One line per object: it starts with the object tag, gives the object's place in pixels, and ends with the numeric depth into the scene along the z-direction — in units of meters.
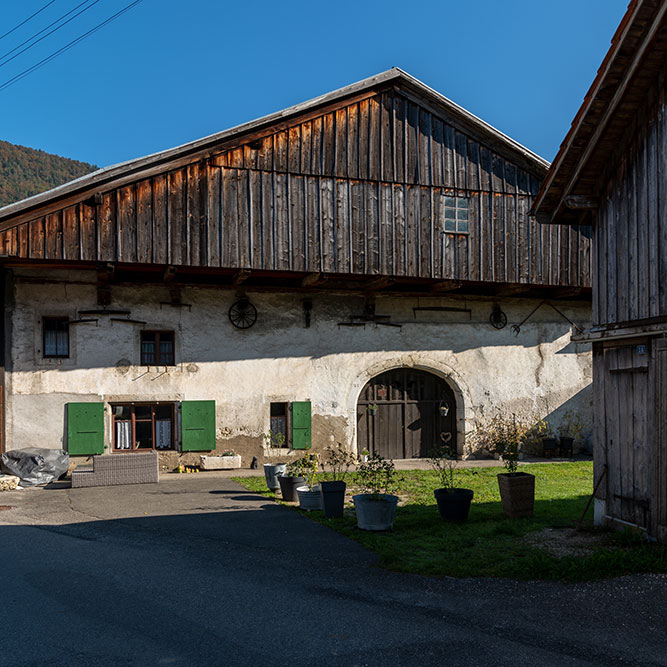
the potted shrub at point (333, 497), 10.44
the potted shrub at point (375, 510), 9.35
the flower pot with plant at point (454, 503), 9.66
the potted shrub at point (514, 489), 9.88
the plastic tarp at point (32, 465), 14.61
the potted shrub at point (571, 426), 19.70
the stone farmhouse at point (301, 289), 15.25
